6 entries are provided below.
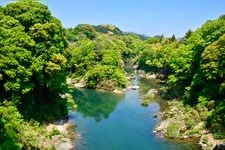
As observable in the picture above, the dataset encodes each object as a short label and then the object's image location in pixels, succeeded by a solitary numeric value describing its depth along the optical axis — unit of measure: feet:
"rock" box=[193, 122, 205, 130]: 97.07
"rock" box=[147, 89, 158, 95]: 163.27
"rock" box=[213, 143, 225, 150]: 79.68
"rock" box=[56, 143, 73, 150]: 85.90
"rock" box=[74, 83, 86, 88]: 180.84
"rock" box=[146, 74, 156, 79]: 236.69
